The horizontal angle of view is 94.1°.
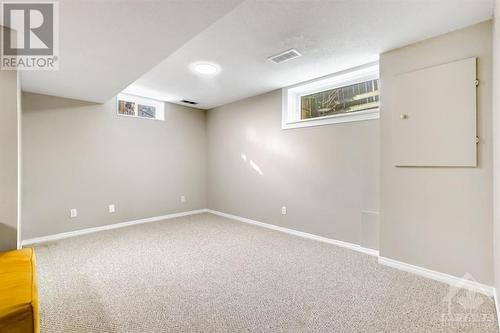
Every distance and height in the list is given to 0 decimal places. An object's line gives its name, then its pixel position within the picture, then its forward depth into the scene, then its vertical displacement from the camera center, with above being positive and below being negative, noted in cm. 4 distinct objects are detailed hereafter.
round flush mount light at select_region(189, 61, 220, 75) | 303 +133
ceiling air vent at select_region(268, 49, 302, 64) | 271 +133
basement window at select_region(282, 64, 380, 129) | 311 +102
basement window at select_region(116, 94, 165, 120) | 430 +116
